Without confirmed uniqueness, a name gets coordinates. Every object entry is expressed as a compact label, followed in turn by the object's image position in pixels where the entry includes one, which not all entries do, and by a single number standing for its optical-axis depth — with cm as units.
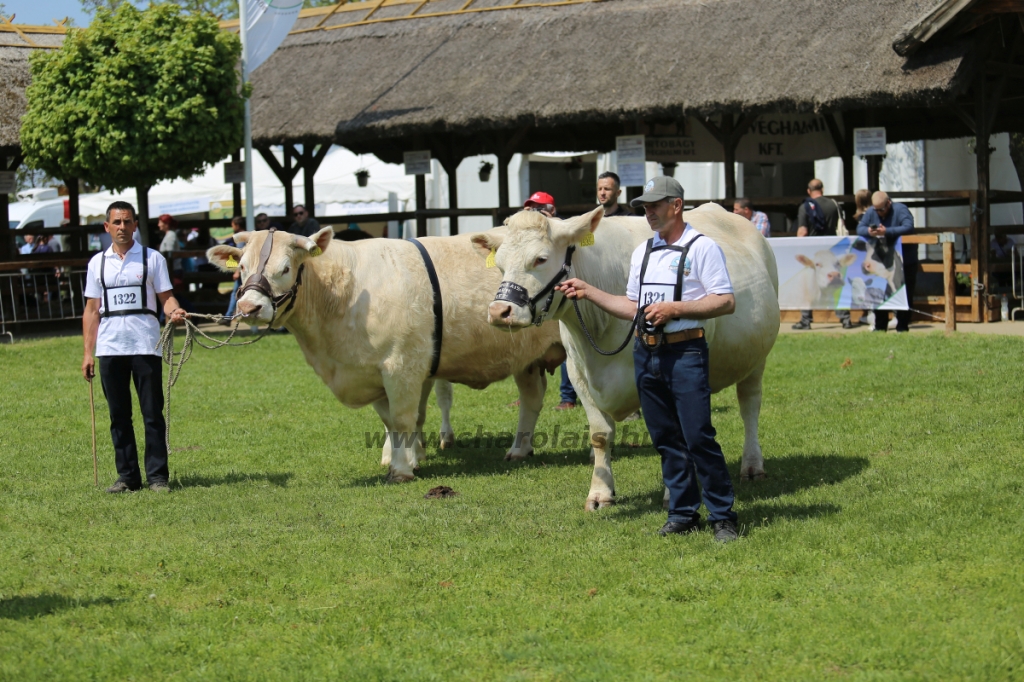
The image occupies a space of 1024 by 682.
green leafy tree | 1839
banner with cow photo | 1568
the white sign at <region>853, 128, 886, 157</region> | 1772
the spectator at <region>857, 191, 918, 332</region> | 1556
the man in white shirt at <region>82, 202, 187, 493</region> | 841
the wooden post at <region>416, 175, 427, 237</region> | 2280
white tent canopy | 3284
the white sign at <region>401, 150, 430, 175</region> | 2230
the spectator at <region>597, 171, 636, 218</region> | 944
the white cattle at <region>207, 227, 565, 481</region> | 872
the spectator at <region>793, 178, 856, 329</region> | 1716
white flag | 1844
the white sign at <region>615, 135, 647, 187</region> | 1981
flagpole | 1847
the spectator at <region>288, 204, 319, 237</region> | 1762
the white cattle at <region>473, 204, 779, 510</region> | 673
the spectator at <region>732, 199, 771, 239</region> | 1562
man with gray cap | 619
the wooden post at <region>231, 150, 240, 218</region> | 2462
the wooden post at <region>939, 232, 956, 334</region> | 1508
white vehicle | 3612
